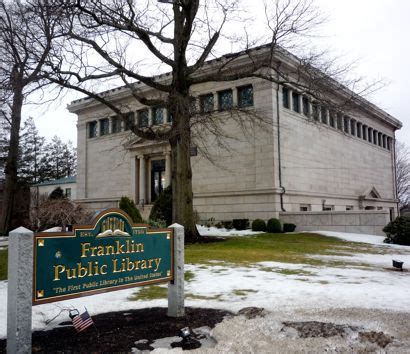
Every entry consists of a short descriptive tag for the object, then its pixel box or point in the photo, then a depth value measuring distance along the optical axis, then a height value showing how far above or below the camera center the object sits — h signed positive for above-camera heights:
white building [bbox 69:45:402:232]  26.73 +3.48
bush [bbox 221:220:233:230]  26.53 -1.11
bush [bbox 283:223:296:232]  25.39 -1.29
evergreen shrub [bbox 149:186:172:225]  22.50 -0.01
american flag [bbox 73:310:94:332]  5.28 -1.46
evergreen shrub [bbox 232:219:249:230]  26.25 -1.10
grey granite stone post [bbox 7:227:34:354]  4.29 -0.85
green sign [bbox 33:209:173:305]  4.58 -0.62
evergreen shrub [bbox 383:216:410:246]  20.19 -1.31
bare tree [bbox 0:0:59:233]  15.85 +6.85
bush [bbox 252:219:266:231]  25.17 -1.13
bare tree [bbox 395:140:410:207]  64.44 +5.10
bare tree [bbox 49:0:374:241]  15.88 +5.77
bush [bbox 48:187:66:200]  35.18 +1.34
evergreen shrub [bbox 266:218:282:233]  24.77 -1.18
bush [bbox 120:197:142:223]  20.57 +0.01
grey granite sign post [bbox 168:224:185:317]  6.06 -1.12
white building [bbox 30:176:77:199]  49.31 +2.96
